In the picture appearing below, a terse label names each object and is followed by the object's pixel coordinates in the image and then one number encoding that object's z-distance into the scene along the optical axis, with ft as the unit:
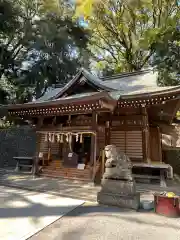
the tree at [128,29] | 50.13
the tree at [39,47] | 51.96
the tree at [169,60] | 41.96
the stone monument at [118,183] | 13.67
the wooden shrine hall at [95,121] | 22.04
